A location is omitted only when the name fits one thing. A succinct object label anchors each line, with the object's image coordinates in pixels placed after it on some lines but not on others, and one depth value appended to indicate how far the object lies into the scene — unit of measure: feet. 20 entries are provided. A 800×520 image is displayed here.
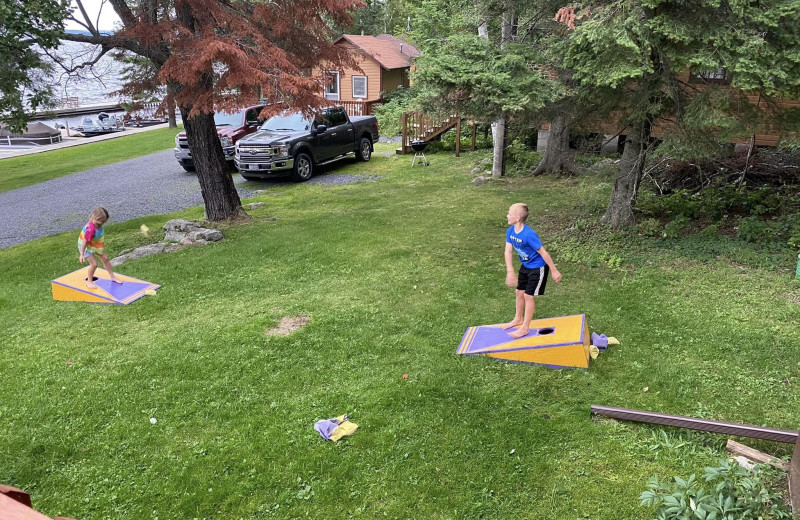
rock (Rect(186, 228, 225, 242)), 30.19
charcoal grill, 54.01
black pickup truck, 46.19
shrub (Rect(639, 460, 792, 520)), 9.50
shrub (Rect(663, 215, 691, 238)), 25.25
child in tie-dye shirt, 21.52
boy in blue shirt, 16.15
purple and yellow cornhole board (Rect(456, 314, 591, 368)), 15.87
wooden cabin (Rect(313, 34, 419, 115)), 93.08
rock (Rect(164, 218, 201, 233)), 31.50
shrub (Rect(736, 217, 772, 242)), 24.11
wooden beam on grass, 11.57
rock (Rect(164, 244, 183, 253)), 28.96
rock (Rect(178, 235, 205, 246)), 29.86
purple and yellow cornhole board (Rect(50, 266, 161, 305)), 22.29
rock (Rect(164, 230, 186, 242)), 30.63
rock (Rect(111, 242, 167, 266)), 27.99
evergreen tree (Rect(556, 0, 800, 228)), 17.74
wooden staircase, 59.62
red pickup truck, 51.47
